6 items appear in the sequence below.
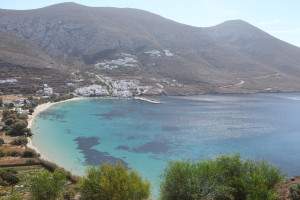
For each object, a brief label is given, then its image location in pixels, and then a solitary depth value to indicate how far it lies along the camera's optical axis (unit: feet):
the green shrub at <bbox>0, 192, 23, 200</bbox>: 128.67
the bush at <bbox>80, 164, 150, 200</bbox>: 138.31
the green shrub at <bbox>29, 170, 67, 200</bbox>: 148.56
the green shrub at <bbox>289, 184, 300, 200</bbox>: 143.54
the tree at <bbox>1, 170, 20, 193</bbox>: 193.36
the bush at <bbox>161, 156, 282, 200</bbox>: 143.33
